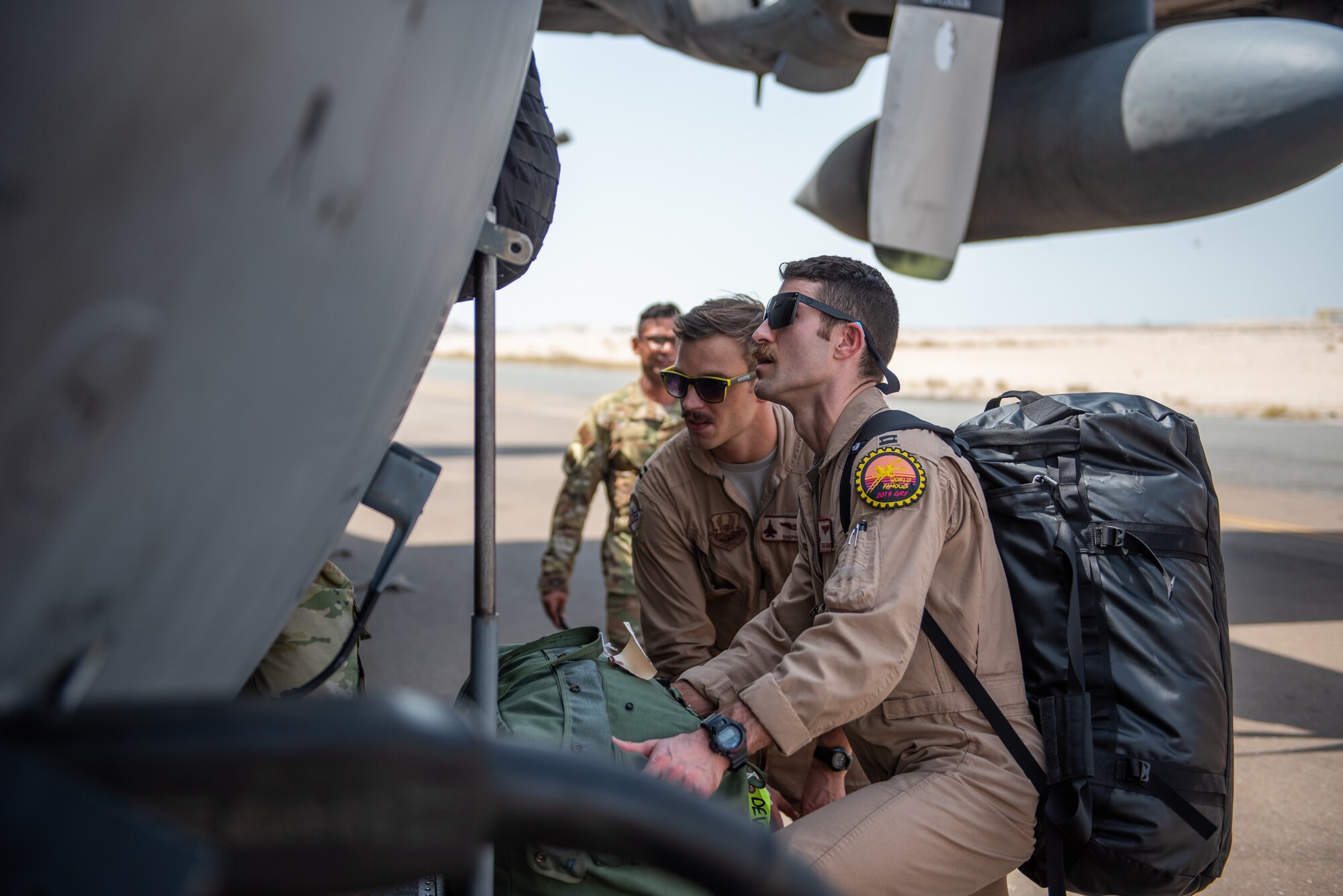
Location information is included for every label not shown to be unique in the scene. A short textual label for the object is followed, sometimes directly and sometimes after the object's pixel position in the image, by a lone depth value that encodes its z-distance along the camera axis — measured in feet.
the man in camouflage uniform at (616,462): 13.65
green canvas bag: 4.55
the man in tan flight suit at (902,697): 5.51
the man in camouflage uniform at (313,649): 6.30
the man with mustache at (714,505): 9.31
